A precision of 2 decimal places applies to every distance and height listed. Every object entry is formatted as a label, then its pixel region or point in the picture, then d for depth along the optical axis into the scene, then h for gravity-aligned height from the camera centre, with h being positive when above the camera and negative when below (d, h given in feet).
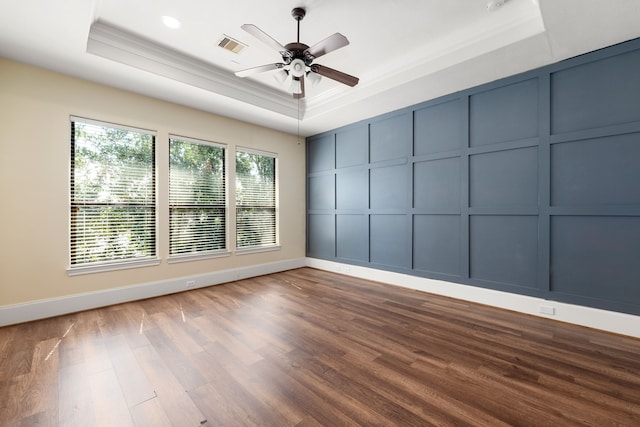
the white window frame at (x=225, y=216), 14.03 -0.47
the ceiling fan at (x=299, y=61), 7.90 +5.08
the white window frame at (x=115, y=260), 11.27 -2.15
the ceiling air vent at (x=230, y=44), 10.55 +6.88
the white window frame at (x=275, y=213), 16.61 -0.02
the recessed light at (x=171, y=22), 9.48 +6.92
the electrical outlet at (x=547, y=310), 10.13 -3.73
